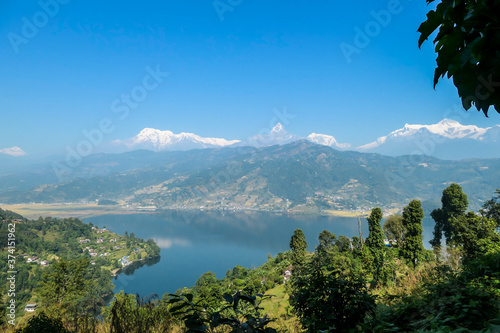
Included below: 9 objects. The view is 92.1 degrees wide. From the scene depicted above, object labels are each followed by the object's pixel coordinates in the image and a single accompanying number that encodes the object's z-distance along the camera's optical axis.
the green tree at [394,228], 20.66
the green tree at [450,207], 17.16
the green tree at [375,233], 16.88
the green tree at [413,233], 15.08
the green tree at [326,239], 26.14
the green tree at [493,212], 15.41
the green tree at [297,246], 20.47
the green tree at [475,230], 9.34
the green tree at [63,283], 14.45
